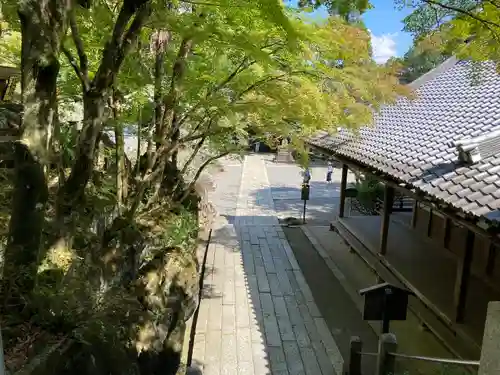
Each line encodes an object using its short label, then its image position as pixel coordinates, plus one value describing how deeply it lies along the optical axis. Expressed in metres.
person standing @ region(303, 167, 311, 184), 13.51
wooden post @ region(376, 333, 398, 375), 4.62
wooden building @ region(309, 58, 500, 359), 4.92
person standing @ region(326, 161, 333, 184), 23.23
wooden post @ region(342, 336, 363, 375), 5.20
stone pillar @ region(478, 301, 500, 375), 2.07
